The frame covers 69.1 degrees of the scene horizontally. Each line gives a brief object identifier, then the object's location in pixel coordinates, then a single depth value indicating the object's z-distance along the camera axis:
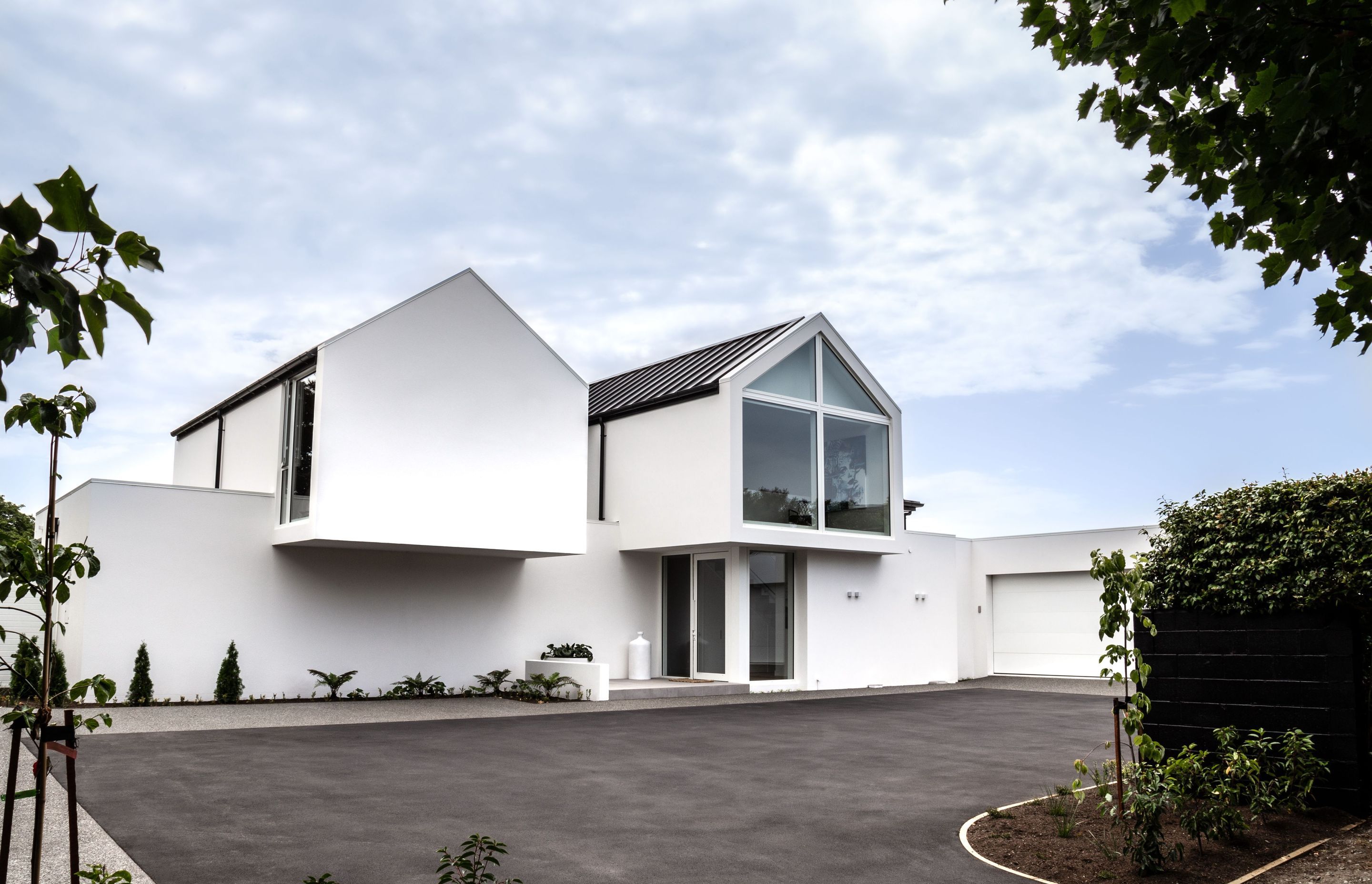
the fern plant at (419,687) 15.72
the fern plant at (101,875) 3.00
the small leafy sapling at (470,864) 3.05
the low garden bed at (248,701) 13.66
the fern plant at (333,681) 15.05
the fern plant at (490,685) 16.41
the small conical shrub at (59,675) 12.94
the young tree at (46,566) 2.64
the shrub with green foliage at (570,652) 16.94
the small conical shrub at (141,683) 13.41
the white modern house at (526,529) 13.98
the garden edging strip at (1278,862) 5.05
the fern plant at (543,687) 15.60
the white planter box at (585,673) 15.30
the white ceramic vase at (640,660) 18.16
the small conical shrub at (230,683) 14.07
